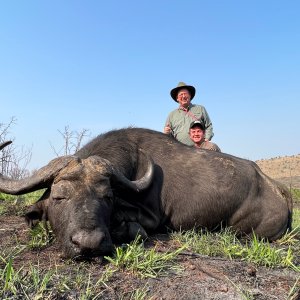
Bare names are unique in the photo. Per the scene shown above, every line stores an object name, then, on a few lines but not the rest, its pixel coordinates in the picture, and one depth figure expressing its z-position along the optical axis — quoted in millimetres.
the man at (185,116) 7293
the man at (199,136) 6770
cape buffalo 3615
